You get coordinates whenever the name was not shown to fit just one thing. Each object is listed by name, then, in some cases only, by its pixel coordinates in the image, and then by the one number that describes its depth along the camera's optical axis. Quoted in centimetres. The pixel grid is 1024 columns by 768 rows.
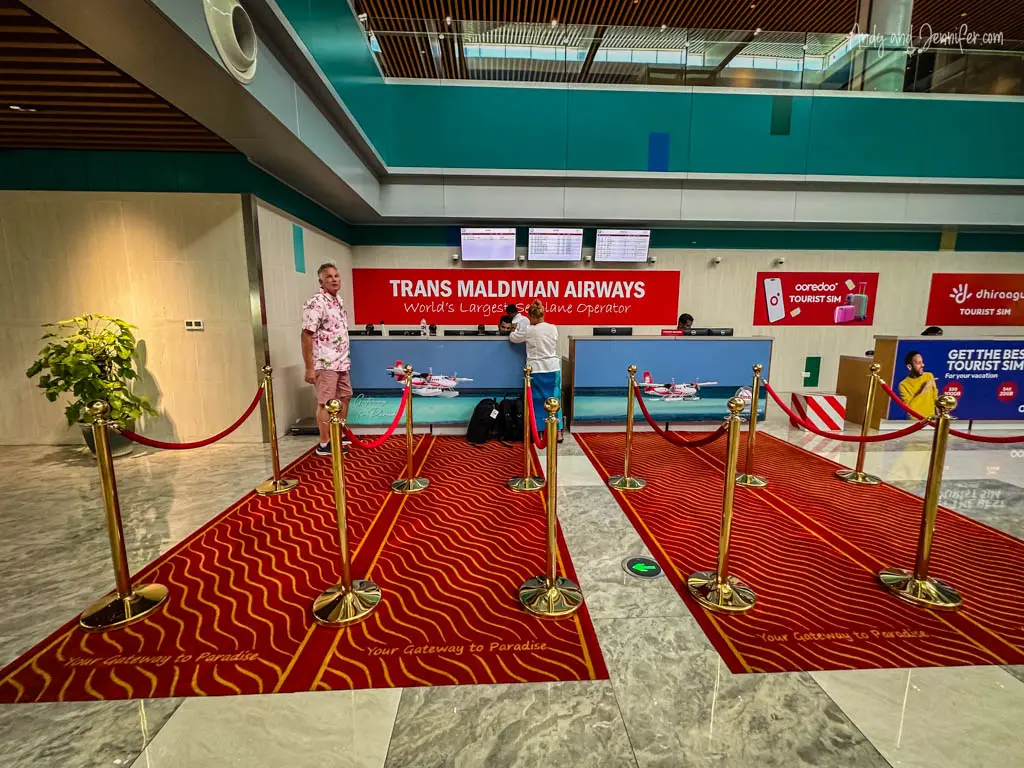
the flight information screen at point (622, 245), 721
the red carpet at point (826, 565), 198
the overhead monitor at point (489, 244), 715
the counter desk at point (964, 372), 555
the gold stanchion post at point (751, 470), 372
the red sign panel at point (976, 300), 779
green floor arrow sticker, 251
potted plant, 405
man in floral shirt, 428
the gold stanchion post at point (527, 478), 366
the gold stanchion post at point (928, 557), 228
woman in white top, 452
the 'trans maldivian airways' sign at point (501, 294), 744
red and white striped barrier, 548
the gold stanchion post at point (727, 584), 223
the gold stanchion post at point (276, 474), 360
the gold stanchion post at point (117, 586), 212
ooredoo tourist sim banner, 764
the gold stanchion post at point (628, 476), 374
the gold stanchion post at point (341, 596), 214
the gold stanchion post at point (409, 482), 369
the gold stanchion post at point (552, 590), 217
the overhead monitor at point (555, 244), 718
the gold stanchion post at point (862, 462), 392
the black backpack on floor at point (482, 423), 501
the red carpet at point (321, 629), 180
